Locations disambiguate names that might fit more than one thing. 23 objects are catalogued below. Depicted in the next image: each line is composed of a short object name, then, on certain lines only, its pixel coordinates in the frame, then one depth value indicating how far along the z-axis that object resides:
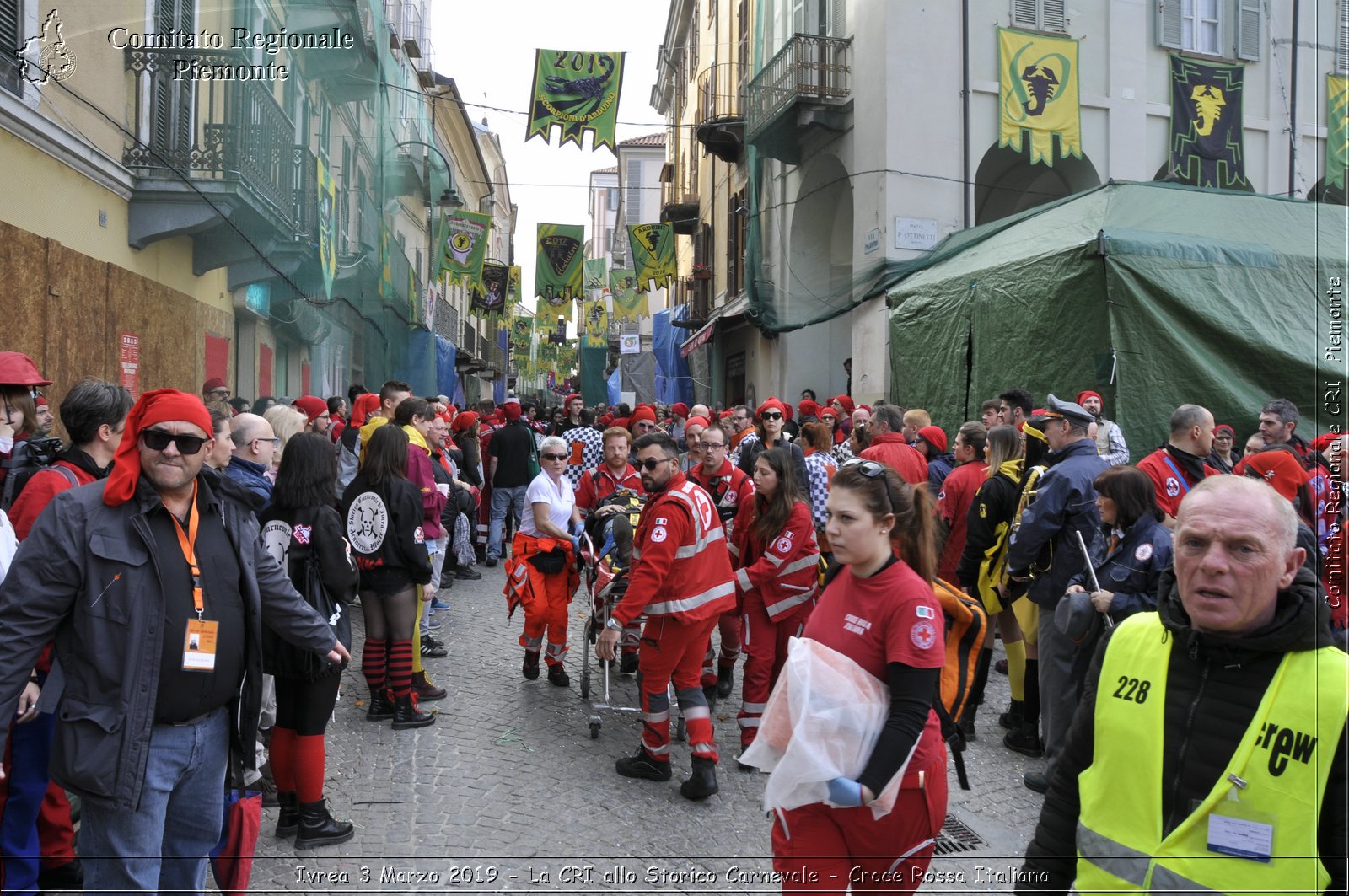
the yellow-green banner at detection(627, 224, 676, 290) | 27.41
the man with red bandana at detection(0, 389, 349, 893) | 2.91
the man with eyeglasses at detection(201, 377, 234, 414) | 8.80
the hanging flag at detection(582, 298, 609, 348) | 42.28
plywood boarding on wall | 7.38
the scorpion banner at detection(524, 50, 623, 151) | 16.38
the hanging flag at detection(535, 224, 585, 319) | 29.80
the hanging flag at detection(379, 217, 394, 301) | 18.73
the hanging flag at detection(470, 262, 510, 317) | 32.69
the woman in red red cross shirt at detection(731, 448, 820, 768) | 5.95
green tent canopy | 9.81
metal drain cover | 4.76
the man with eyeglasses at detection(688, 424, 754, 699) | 7.23
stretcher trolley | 6.52
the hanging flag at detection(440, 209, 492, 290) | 26.75
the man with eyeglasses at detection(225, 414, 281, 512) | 4.95
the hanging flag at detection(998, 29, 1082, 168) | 15.71
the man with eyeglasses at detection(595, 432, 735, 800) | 5.41
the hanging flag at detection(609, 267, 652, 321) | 31.72
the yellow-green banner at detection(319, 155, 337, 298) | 13.12
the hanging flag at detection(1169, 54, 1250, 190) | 15.78
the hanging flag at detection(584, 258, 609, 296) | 44.50
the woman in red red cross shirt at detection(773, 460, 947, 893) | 2.85
